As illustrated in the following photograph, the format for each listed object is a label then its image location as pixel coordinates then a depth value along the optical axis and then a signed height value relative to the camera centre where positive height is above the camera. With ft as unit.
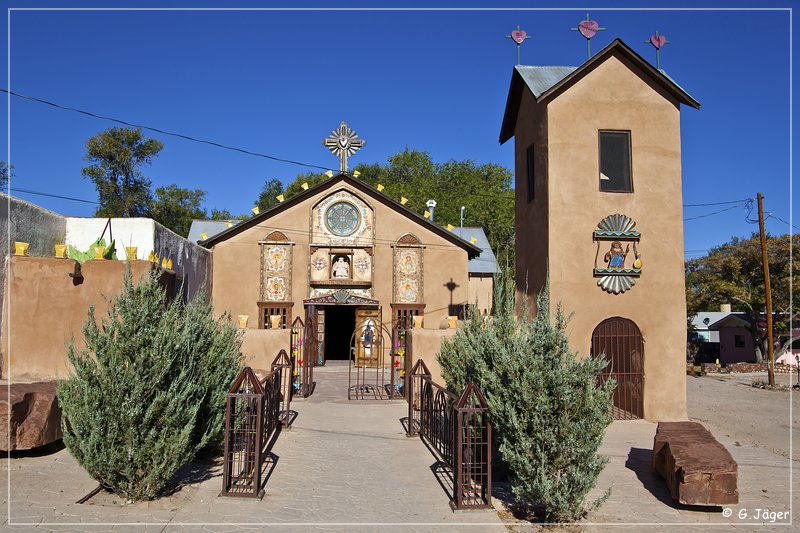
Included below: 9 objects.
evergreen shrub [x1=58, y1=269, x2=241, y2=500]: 22.59 -3.65
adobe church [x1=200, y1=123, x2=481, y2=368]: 77.82 +4.58
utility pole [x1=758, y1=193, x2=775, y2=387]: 85.87 +0.98
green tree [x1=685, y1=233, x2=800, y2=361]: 118.62 +2.47
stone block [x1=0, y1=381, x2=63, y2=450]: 26.50 -5.18
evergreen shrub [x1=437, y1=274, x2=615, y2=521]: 22.17 -4.31
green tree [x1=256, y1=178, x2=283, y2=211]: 202.49 +33.01
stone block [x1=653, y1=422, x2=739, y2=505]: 24.93 -6.97
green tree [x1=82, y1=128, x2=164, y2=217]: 134.72 +28.49
